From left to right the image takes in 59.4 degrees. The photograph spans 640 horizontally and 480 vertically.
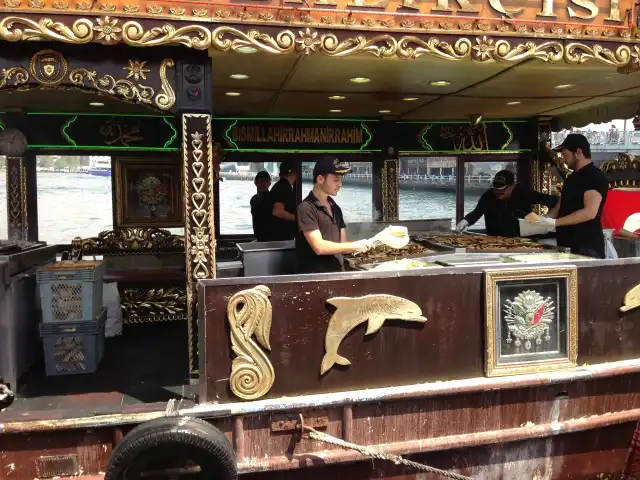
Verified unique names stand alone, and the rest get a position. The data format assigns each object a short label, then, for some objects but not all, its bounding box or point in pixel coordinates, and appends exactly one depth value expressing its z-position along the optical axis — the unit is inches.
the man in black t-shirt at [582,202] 192.5
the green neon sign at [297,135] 306.0
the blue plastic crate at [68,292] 169.2
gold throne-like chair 243.1
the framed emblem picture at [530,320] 141.4
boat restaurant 125.6
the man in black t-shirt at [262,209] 296.7
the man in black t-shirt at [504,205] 243.4
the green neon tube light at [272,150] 306.7
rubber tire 113.0
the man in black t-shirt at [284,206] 278.5
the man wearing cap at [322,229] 148.0
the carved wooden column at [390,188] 330.0
